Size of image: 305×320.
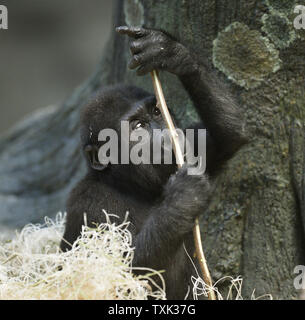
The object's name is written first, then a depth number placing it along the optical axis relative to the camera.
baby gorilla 5.95
